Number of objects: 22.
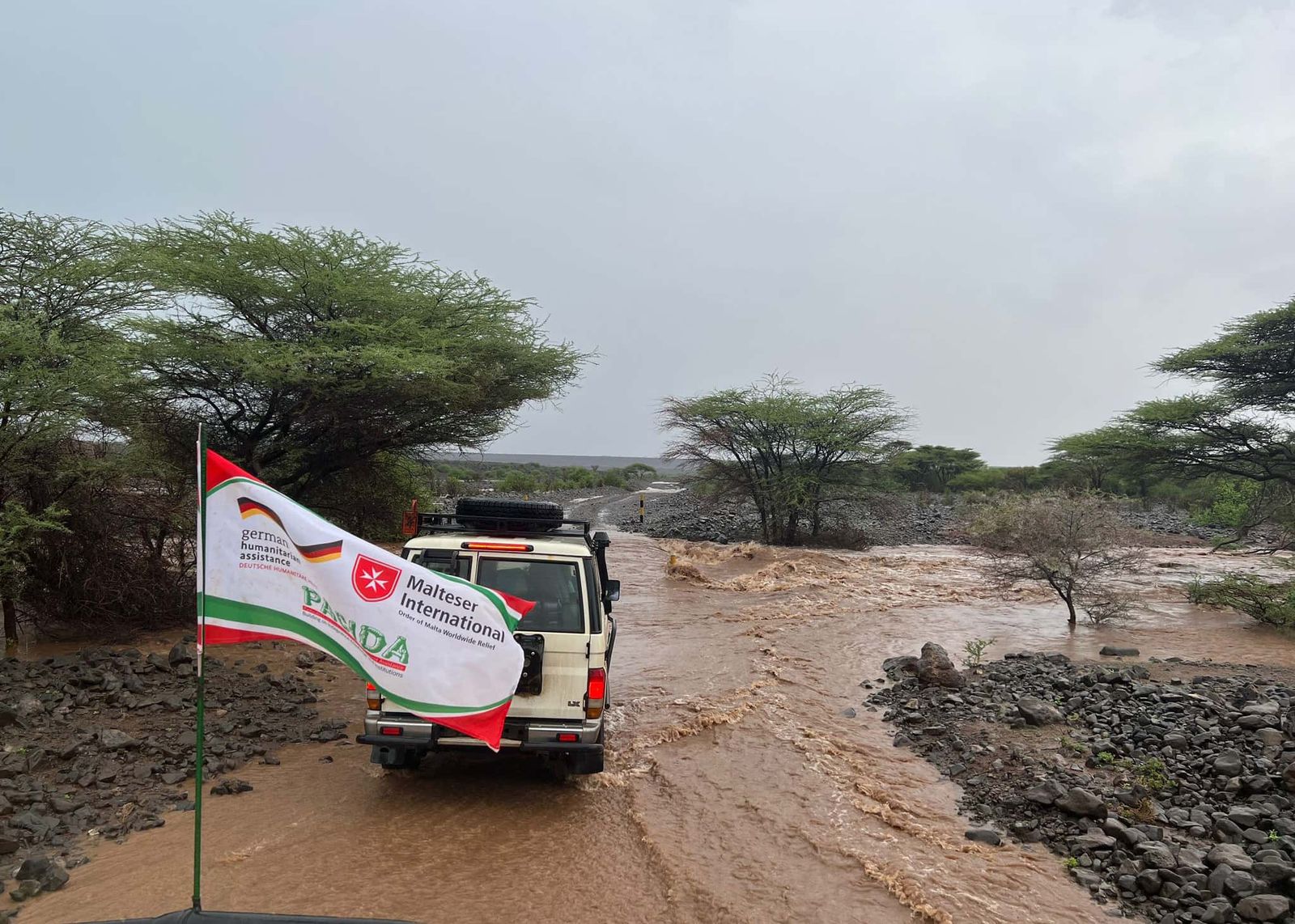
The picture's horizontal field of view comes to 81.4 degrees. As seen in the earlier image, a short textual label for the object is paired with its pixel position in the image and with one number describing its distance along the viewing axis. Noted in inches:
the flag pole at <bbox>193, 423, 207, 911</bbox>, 133.7
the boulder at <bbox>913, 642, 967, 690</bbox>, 382.3
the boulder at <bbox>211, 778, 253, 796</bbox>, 239.6
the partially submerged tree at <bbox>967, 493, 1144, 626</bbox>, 550.3
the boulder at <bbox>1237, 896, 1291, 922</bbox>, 170.7
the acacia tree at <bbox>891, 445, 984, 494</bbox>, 2294.5
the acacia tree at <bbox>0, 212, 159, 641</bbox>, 333.7
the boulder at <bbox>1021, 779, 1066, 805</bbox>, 233.5
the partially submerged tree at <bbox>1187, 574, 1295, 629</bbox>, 553.0
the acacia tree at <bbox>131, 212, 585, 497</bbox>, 469.1
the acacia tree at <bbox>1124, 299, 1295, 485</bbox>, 763.4
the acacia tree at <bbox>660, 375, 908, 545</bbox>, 1202.6
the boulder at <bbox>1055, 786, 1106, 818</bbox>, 224.4
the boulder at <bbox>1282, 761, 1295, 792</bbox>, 224.8
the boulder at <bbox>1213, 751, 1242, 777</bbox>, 240.2
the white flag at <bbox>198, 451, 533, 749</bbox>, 154.4
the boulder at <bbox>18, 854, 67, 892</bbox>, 179.3
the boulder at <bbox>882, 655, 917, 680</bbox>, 416.8
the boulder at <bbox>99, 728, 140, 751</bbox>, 253.0
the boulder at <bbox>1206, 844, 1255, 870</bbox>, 187.9
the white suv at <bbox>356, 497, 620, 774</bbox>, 216.2
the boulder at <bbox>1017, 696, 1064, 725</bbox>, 305.6
